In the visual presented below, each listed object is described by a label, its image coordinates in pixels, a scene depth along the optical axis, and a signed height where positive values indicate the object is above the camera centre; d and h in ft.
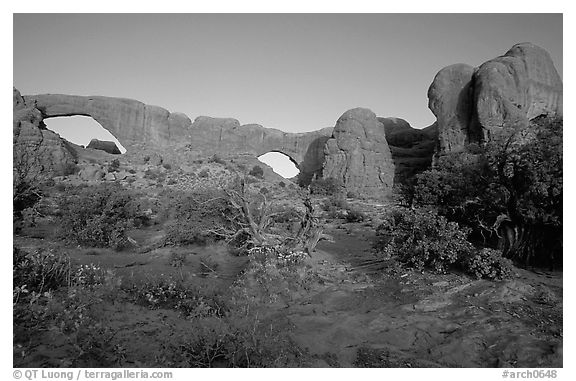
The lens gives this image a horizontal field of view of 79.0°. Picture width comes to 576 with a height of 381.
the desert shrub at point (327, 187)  131.75 +1.53
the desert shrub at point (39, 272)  23.45 -5.92
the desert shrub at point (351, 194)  131.88 -1.07
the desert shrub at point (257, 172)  148.75 +7.98
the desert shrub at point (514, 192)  30.63 +0.00
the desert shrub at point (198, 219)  49.70 -4.54
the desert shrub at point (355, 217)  89.71 -6.61
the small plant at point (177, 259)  38.24 -7.95
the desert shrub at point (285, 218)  74.13 -5.91
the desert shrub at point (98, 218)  46.06 -4.08
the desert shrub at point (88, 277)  25.79 -6.94
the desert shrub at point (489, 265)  29.37 -6.26
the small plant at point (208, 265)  36.81 -8.42
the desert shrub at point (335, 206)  93.97 -4.52
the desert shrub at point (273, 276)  28.60 -8.10
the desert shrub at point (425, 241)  31.96 -4.69
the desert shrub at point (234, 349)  16.81 -7.97
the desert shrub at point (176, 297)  24.03 -8.06
